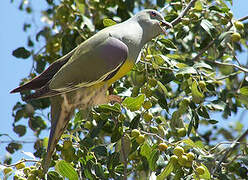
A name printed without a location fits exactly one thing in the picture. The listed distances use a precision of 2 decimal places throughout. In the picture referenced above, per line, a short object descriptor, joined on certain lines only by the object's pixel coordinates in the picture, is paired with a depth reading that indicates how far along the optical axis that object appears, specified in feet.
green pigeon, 15.34
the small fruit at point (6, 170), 14.83
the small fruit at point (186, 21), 17.57
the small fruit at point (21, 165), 14.96
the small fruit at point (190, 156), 13.74
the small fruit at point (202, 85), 15.93
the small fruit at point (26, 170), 14.84
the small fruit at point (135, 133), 14.43
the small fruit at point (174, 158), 13.78
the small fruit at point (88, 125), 16.25
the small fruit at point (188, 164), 13.74
